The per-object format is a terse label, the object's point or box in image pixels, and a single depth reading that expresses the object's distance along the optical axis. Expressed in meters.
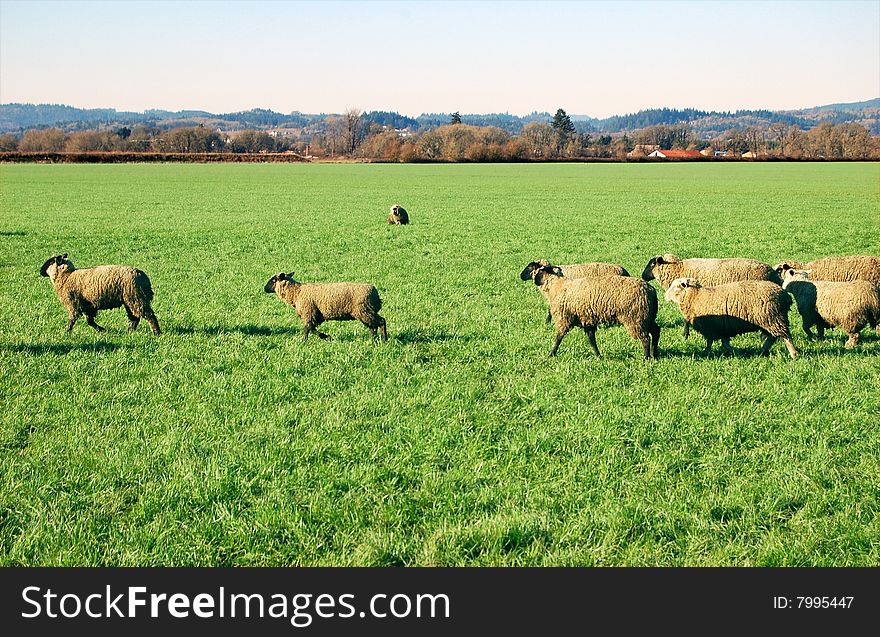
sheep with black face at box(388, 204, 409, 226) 33.53
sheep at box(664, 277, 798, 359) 10.79
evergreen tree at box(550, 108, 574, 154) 185.56
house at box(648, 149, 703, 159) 181.82
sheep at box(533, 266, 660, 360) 10.66
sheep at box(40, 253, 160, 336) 12.30
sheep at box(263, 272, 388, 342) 11.69
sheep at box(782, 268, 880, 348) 11.53
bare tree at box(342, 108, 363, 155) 188.38
